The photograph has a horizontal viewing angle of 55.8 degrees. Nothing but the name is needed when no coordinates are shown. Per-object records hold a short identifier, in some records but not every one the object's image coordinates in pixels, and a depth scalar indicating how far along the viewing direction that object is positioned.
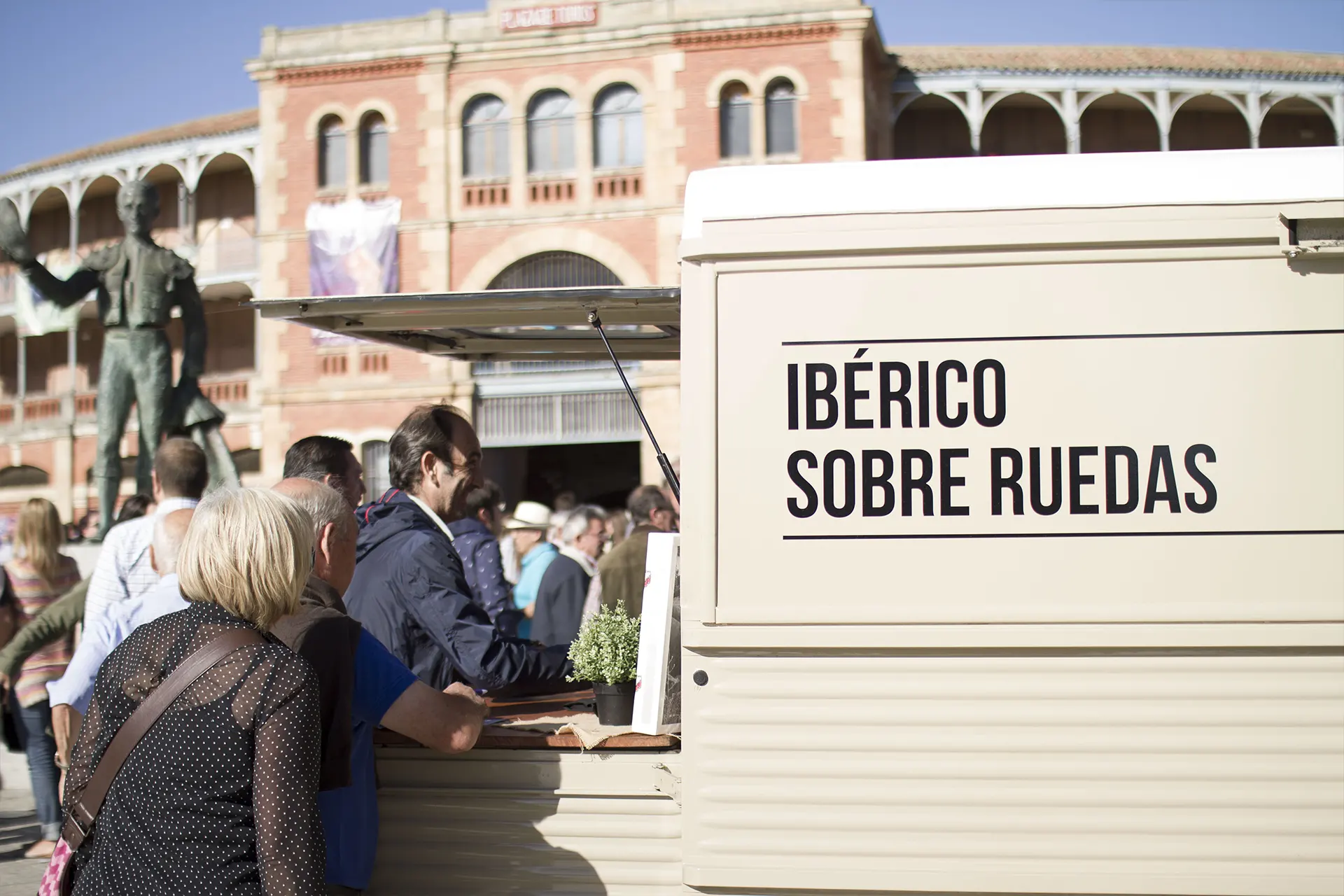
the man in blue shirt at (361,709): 2.84
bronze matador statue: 8.79
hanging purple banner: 24.02
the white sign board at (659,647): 3.21
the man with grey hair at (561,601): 6.95
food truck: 2.84
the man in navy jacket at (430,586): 3.52
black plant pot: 3.36
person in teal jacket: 8.32
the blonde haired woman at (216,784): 2.33
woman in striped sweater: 6.42
